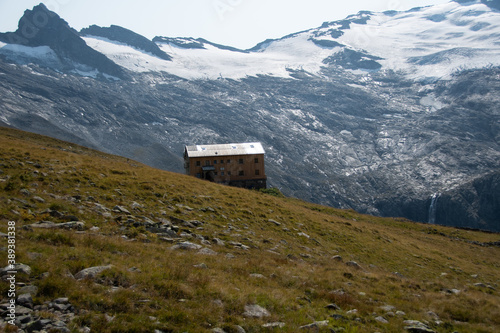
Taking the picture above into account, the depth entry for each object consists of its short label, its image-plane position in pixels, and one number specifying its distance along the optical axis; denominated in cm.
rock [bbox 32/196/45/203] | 1906
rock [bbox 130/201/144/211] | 2331
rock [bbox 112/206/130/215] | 2154
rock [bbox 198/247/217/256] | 1752
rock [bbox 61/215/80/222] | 1767
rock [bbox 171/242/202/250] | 1745
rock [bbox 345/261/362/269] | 2270
